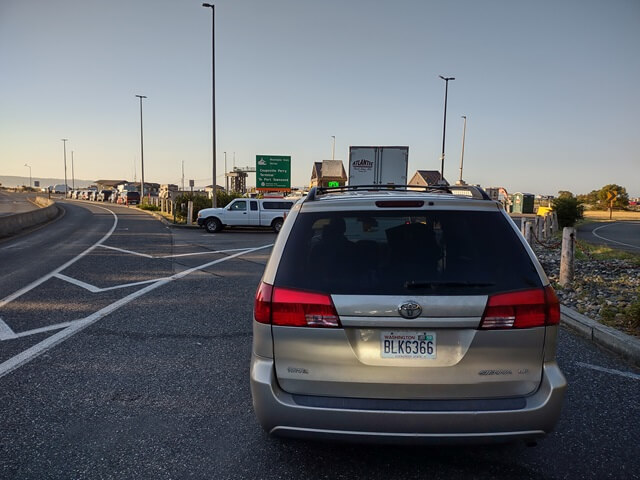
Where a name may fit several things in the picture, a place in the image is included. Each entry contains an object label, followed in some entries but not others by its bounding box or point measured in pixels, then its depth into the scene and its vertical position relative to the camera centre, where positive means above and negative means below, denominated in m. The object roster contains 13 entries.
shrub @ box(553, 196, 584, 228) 27.70 -0.97
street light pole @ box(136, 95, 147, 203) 49.34 +3.30
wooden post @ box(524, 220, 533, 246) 13.29 -1.05
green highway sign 33.06 +0.92
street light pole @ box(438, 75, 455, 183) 39.19 +6.19
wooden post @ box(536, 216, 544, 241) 17.32 -1.35
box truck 20.05 +1.04
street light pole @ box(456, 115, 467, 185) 50.09 +6.53
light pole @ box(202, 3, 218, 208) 27.30 +6.04
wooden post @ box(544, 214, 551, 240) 19.26 -1.42
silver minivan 2.56 -0.87
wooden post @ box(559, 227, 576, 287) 8.62 -1.19
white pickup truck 23.23 -1.51
